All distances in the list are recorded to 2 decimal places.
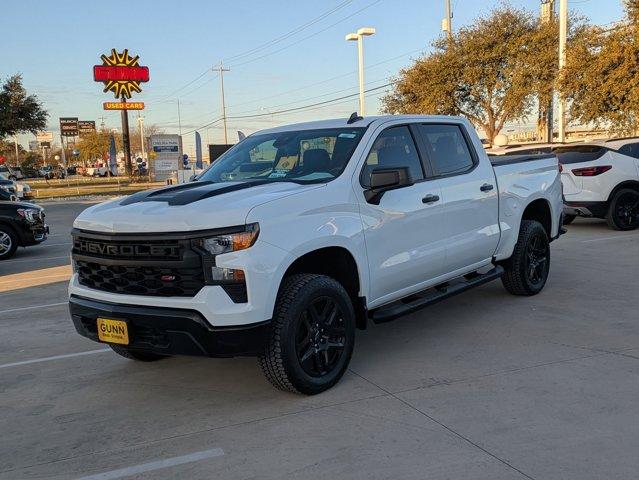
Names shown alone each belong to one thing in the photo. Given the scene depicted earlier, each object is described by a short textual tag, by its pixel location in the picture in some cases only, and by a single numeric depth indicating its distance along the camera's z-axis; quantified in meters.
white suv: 11.59
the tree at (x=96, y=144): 101.00
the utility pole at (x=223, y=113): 75.12
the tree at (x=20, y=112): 38.88
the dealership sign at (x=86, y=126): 91.19
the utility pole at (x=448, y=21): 35.72
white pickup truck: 3.88
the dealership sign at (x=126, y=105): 45.78
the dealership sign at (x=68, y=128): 45.78
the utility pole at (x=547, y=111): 27.77
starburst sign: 44.12
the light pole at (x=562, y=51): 21.27
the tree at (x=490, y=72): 26.95
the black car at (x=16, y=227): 11.98
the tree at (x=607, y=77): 17.80
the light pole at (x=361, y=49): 32.06
